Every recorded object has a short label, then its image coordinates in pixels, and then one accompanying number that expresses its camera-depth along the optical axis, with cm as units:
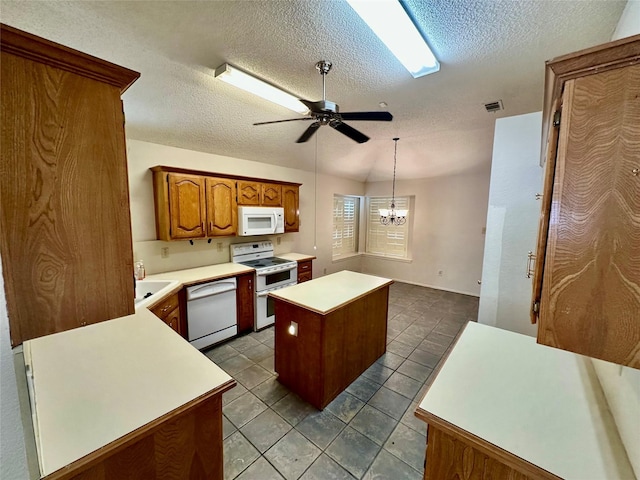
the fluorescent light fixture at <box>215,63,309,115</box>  189
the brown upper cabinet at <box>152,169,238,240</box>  283
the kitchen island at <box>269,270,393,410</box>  209
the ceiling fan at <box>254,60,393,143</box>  182
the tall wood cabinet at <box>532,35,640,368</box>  62
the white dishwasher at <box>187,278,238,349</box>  280
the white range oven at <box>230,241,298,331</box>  342
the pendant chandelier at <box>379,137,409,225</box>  458
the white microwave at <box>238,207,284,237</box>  345
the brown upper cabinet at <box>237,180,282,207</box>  347
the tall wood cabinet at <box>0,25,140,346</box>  82
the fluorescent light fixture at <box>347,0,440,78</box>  141
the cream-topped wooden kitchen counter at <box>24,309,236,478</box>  82
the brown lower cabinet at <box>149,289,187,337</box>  227
